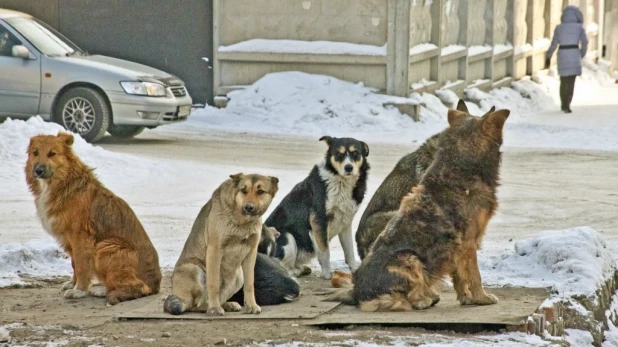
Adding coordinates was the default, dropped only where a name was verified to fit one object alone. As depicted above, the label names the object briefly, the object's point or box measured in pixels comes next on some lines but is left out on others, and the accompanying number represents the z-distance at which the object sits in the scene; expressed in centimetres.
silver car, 3794
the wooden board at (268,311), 1664
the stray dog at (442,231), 1678
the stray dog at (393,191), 1961
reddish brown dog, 1822
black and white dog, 2087
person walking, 5194
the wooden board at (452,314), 1590
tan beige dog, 1672
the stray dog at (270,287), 1773
